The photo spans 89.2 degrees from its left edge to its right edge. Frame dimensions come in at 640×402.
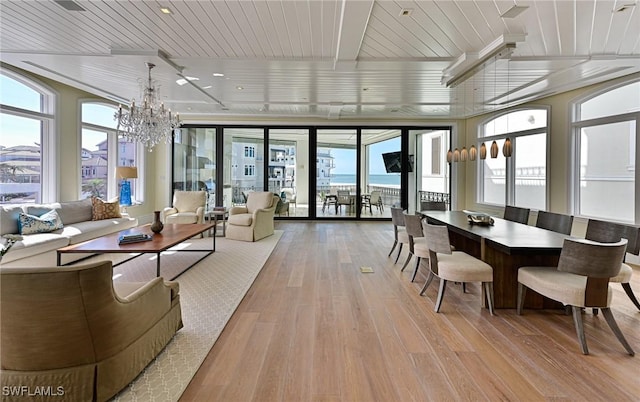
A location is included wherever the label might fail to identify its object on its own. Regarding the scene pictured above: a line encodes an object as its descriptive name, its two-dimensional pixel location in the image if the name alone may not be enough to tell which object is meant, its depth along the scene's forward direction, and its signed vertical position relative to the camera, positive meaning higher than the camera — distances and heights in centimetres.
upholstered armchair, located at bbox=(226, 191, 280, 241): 644 -56
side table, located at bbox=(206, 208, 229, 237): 684 -46
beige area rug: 201 -114
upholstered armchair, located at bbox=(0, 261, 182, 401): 154 -73
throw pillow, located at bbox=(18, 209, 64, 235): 459 -49
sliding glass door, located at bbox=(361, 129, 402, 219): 952 +65
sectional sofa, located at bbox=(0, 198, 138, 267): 412 -63
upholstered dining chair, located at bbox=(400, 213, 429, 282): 394 -54
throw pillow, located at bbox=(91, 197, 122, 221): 604 -38
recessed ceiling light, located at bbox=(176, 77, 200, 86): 554 +191
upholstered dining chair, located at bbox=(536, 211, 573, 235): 384 -35
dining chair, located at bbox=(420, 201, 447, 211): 593 -25
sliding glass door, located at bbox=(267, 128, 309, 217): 952 +69
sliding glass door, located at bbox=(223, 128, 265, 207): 948 +80
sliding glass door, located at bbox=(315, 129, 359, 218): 951 +55
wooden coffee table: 363 -65
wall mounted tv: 944 +89
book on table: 397 -61
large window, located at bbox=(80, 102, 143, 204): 680 +86
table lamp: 695 +20
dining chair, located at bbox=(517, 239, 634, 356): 237 -65
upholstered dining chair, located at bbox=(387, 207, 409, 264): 477 -50
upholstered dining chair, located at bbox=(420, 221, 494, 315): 309 -71
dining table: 285 -55
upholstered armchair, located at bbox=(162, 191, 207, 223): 699 -35
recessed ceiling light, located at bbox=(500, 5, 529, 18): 312 +179
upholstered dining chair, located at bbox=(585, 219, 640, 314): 302 -43
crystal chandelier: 470 +104
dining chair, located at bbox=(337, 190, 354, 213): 959 -21
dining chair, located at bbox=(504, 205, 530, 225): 473 -32
